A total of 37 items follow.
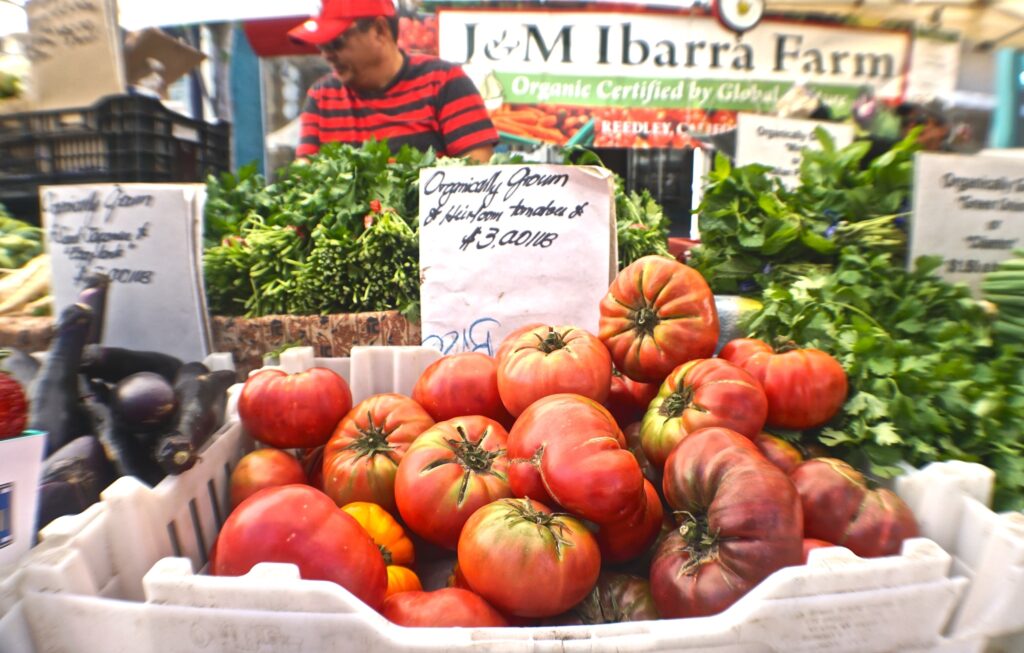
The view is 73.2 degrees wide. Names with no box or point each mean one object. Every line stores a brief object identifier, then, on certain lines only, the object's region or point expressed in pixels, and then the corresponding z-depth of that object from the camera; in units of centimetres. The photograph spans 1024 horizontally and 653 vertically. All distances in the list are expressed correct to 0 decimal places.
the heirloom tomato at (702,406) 47
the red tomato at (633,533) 44
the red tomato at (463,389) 56
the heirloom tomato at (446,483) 46
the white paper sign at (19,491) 40
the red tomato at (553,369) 50
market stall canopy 232
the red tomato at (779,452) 49
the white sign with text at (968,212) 68
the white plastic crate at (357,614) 37
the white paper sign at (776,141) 124
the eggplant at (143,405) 52
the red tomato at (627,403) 58
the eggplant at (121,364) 62
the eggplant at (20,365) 57
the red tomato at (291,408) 55
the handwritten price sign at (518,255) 68
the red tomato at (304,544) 40
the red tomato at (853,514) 44
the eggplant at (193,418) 47
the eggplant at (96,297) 62
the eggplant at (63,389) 53
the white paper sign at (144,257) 69
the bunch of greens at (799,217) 77
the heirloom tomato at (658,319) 53
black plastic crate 94
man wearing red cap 134
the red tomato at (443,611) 40
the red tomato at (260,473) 52
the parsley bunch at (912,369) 51
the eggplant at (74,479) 46
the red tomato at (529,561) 40
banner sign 232
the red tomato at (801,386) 51
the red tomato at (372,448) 51
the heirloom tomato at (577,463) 41
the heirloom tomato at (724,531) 39
